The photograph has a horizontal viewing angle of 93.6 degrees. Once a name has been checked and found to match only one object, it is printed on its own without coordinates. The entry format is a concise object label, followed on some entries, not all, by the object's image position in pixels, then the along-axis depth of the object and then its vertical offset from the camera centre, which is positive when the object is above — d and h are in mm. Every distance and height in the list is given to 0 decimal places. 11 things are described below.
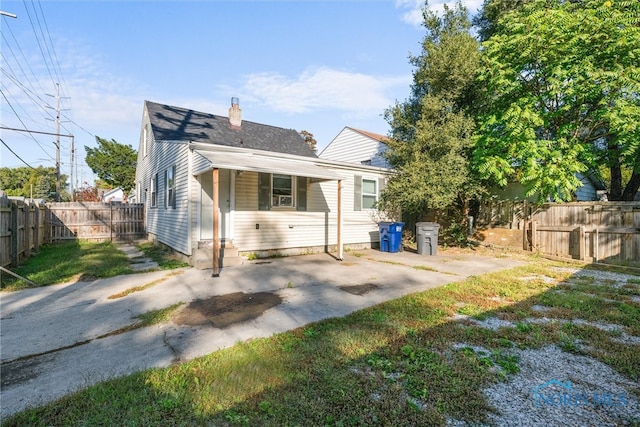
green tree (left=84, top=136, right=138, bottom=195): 33719 +5921
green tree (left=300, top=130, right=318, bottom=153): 36934 +9415
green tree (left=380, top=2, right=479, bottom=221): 10148 +3251
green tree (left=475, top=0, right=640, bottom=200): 7773 +3410
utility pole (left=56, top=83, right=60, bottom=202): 18814 +4839
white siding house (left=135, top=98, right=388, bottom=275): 8109 +699
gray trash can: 10039 -813
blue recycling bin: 10586 -766
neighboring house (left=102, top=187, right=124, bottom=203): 33472 +2213
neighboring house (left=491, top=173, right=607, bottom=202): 13430 +1270
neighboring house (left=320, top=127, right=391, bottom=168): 16911 +4083
